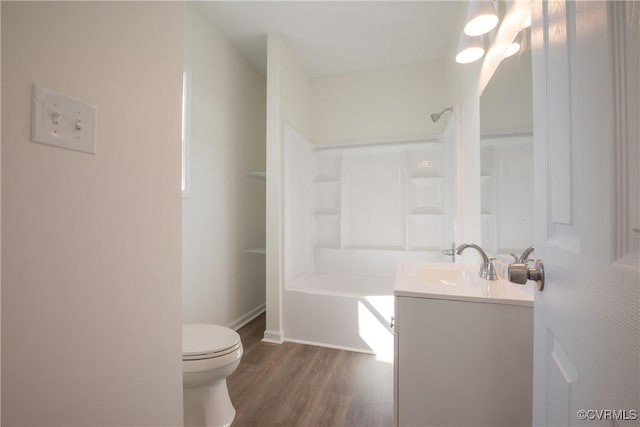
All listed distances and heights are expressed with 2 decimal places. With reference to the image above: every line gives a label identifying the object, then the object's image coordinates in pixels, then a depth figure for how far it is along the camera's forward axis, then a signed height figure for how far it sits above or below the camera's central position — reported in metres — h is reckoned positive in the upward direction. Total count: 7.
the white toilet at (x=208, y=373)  1.21 -0.75
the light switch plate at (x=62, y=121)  0.51 +0.21
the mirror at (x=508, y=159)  1.03 +0.26
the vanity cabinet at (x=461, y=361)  0.91 -0.55
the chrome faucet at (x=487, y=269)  1.22 -0.26
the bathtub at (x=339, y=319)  2.10 -0.89
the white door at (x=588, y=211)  0.31 +0.01
